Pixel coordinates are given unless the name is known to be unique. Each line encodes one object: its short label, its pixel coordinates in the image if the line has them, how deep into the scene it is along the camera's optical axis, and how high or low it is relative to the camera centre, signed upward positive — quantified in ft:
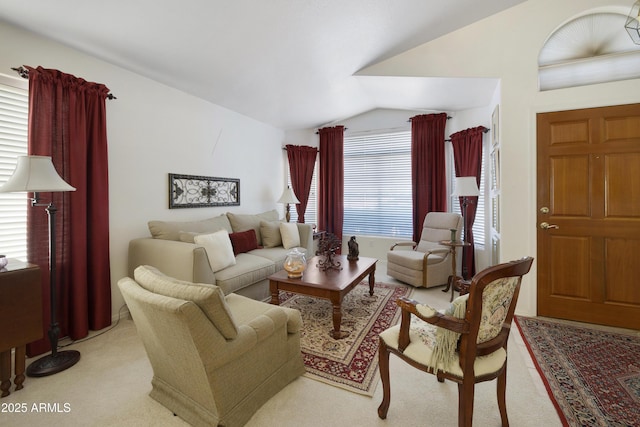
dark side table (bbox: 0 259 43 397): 5.90 -2.15
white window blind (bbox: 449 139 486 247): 14.12 -0.50
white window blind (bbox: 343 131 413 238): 16.69 +1.65
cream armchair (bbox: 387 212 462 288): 12.35 -2.05
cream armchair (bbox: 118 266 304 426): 4.38 -2.41
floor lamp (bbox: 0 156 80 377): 6.26 +0.39
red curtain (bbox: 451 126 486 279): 13.91 +2.27
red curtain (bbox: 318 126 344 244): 17.78 +2.15
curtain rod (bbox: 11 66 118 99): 7.30 +3.69
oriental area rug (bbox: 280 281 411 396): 6.52 -3.59
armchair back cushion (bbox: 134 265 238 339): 4.35 -1.29
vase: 9.12 -1.72
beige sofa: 8.80 -1.38
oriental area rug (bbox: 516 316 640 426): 5.40 -3.73
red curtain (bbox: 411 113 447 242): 15.19 +2.41
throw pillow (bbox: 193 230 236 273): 9.62 -1.25
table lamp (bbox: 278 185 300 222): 16.74 +0.91
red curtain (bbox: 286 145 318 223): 18.26 +2.79
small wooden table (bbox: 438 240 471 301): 11.16 -1.49
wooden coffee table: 8.11 -2.15
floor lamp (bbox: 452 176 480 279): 11.89 +1.01
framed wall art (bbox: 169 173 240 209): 11.64 +1.00
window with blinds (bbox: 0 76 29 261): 7.48 +1.60
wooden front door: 8.57 -0.15
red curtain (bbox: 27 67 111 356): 7.56 +0.36
